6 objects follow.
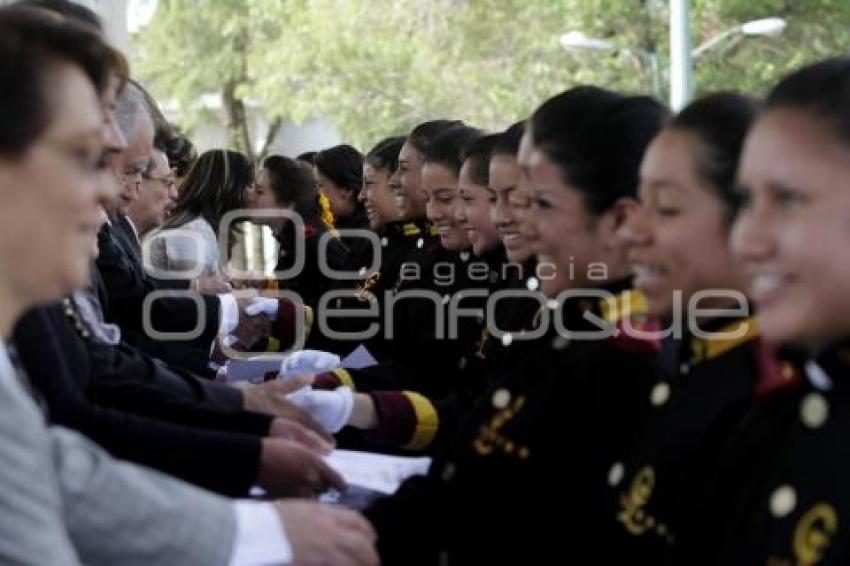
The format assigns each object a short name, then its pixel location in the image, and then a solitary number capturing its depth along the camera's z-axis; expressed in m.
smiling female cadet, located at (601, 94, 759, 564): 1.93
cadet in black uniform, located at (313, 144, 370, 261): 7.59
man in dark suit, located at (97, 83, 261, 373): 3.72
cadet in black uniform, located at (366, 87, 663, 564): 2.17
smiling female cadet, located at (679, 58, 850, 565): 1.64
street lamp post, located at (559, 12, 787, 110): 13.37
